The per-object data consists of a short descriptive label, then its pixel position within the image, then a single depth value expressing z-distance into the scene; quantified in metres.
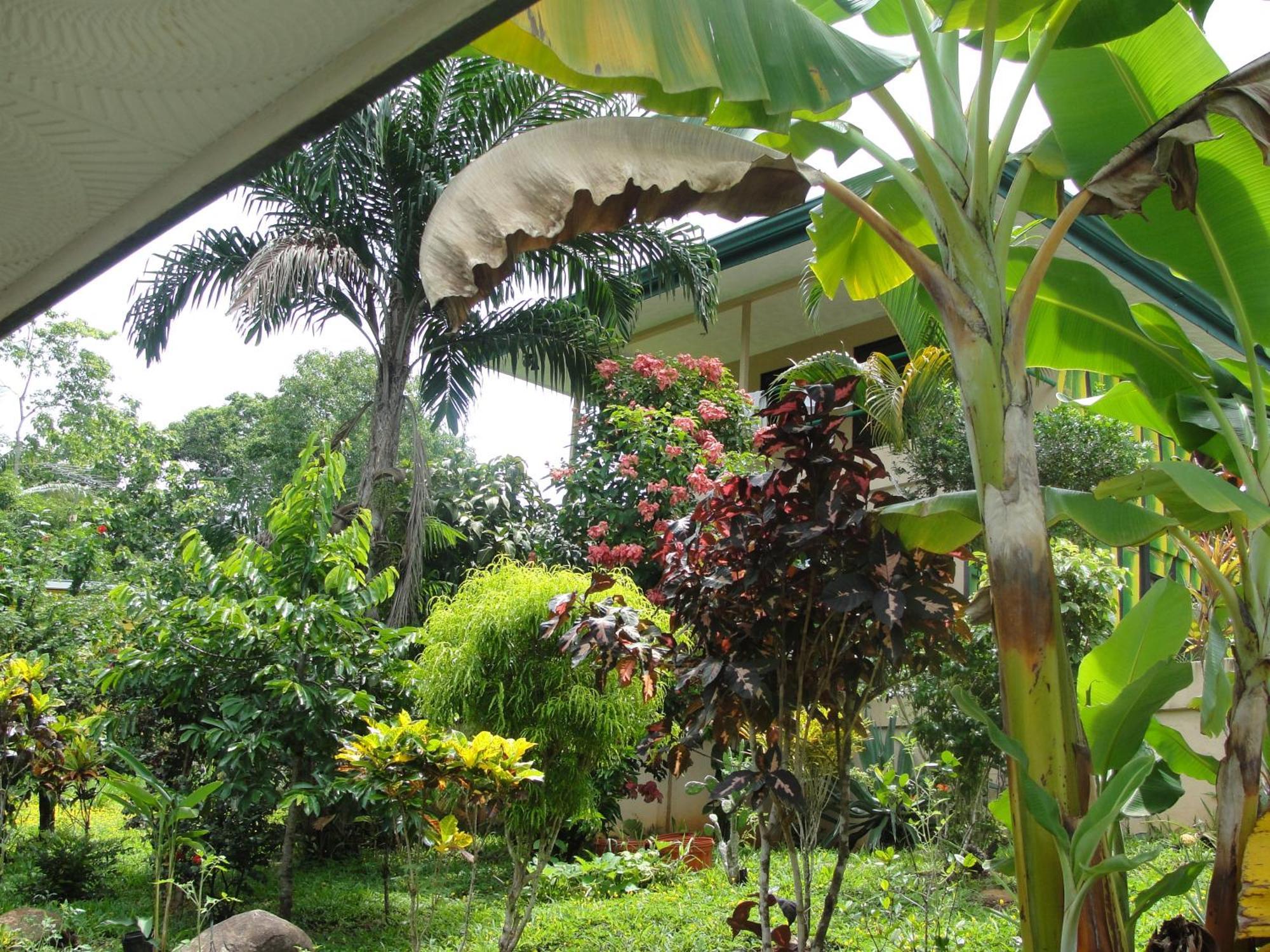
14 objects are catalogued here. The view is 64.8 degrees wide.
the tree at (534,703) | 5.54
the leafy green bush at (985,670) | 7.66
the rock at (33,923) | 5.39
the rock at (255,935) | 5.05
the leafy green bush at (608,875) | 7.38
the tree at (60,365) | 27.08
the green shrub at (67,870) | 7.17
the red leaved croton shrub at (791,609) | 4.01
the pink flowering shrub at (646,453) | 9.89
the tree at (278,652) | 5.82
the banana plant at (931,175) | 3.09
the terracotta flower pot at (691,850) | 8.26
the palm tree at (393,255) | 9.02
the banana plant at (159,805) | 4.07
